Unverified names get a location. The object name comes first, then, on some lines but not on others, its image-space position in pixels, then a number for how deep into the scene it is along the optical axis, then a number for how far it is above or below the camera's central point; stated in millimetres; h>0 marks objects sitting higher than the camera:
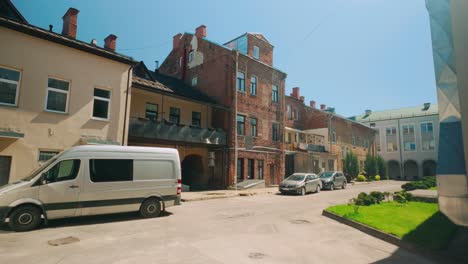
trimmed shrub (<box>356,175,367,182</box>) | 38250 -1632
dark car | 24266 -1282
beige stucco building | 11713 +3192
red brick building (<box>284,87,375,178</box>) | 32156 +3623
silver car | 19562 -1396
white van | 8047 -837
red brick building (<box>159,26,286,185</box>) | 23922 +6876
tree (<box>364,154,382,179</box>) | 41406 +49
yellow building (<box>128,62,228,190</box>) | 18078 +2478
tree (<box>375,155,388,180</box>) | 43197 -72
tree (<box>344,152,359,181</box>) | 37344 +115
